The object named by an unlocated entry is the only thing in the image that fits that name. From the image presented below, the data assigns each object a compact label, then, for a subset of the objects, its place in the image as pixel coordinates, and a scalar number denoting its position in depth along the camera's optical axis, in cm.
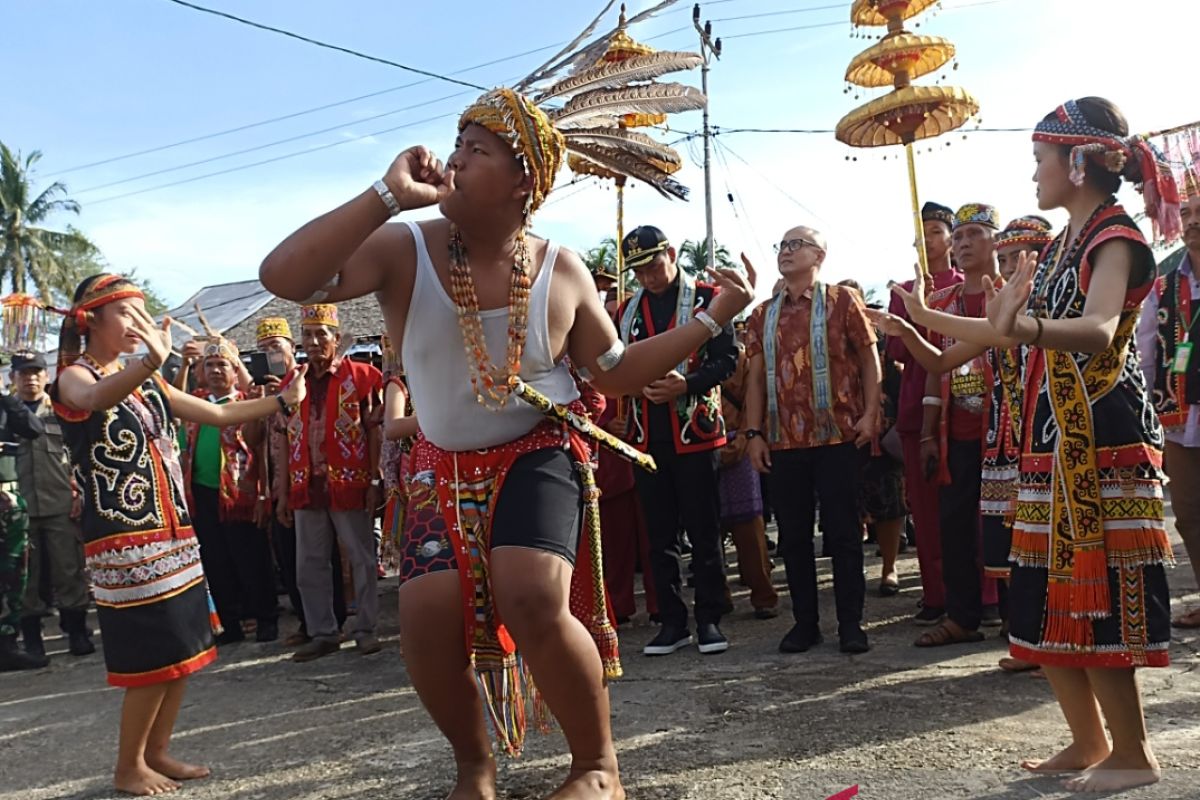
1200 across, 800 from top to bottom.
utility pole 2314
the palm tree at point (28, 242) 4400
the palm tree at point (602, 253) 2675
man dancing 273
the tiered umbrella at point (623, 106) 310
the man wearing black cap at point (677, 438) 507
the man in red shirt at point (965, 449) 486
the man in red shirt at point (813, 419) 488
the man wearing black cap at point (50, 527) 674
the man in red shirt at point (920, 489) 533
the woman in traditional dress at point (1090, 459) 285
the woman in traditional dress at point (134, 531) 352
